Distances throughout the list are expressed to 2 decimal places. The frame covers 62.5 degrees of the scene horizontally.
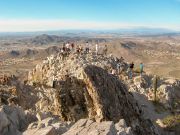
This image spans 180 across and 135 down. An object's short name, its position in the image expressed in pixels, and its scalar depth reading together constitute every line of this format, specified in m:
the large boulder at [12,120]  7.67
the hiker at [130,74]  20.03
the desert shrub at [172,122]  13.78
